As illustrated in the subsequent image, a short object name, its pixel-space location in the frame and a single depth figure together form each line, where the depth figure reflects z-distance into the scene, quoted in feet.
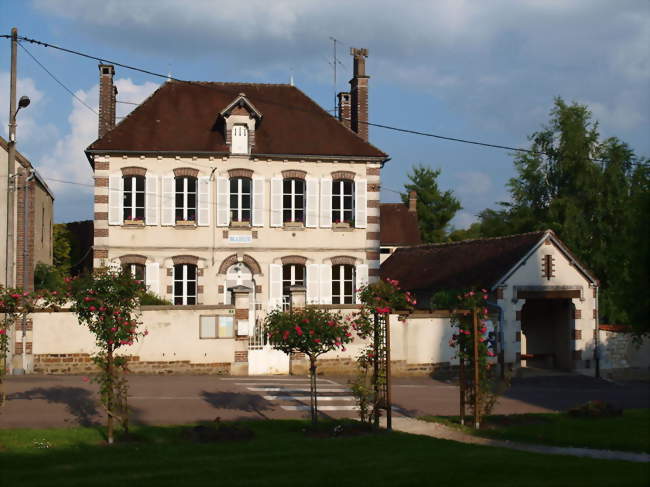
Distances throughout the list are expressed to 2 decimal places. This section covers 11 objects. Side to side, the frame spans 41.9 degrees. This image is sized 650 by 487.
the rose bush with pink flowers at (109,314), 46.60
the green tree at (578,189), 141.79
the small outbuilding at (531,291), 88.48
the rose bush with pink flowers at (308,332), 51.62
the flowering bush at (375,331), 51.96
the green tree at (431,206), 216.33
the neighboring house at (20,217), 83.61
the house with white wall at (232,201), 97.71
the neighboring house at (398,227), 172.14
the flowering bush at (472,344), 53.78
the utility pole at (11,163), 80.07
